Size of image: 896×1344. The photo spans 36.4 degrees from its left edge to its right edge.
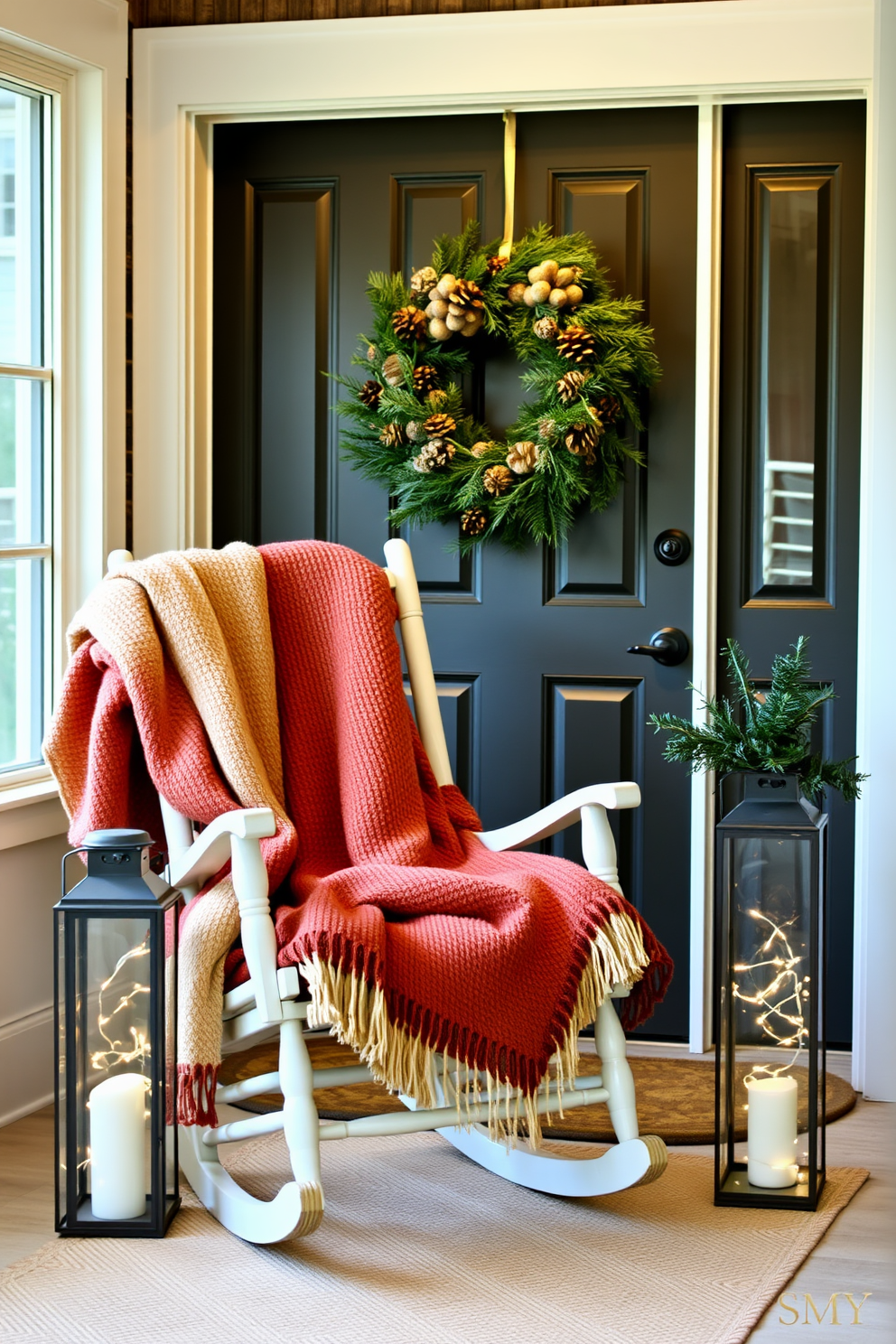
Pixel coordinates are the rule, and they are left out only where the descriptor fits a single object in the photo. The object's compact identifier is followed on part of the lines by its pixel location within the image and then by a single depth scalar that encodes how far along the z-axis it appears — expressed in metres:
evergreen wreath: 2.66
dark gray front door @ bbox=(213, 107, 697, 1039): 2.80
